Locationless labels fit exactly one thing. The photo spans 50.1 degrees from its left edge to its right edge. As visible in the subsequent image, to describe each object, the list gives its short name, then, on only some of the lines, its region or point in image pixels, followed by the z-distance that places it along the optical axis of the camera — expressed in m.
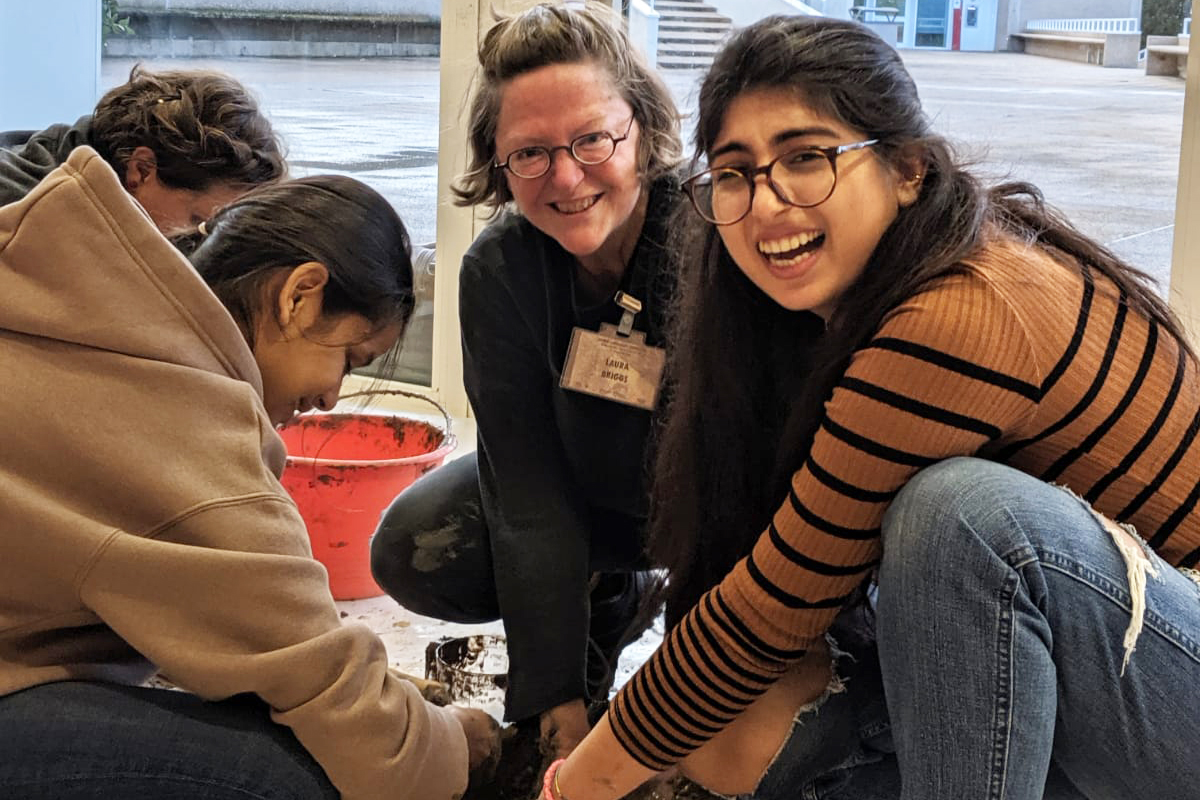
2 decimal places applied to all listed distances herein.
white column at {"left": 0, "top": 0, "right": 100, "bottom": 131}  3.65
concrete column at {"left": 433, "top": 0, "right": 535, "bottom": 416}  3.08
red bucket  2.18
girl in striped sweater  1.15
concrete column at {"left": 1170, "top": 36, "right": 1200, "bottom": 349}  2.21
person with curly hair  1.93
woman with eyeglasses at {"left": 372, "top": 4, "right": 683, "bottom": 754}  1.65
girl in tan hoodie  1.14
